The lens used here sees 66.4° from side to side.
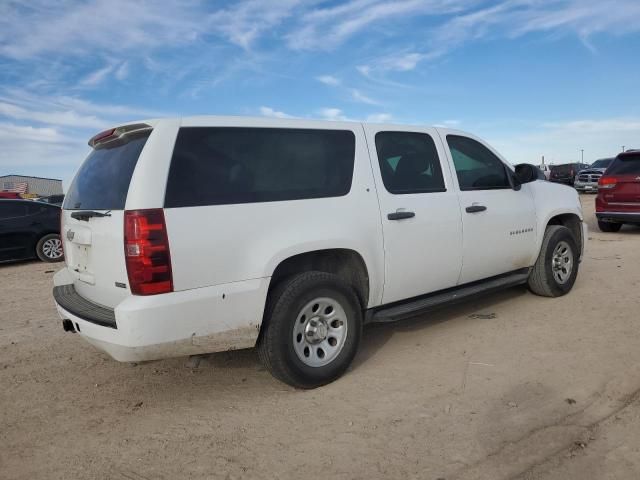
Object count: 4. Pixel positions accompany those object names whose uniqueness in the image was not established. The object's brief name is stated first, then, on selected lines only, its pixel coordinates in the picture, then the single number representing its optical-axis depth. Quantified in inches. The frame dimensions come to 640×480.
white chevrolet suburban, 112.8
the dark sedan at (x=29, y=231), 382.9
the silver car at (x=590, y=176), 895.1
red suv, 390.0
